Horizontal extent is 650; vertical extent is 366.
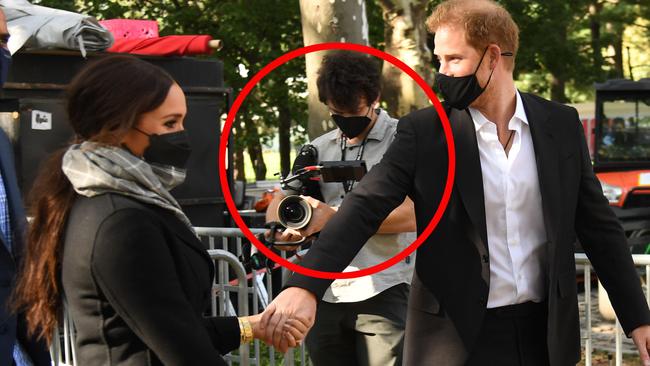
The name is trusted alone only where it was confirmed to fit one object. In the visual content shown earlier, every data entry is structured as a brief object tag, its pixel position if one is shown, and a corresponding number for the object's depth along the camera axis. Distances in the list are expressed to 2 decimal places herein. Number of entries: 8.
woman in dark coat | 2.59
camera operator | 4.26
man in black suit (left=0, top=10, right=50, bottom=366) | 3.60
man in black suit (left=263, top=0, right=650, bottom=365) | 3.29
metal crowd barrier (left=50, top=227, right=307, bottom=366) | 5.50
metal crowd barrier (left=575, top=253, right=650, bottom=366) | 4.58
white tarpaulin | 8.51
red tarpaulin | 9.54
